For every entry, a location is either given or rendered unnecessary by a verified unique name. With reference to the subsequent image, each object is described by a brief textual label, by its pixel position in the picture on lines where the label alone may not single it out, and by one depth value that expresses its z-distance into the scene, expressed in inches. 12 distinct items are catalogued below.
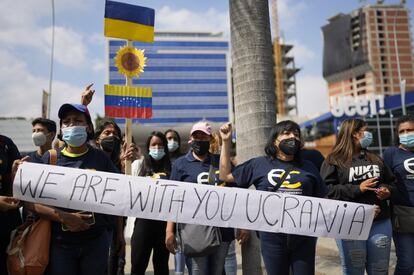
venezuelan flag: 184.5
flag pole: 161.8
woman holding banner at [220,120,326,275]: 112.5
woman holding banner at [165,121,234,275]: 122.9
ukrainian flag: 187.8
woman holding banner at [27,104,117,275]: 99.0
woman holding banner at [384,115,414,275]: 131.1
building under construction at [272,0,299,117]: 4441.4
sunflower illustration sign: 193.0
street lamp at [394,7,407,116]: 922.2
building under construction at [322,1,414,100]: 3991.1
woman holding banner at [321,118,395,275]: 124.4
